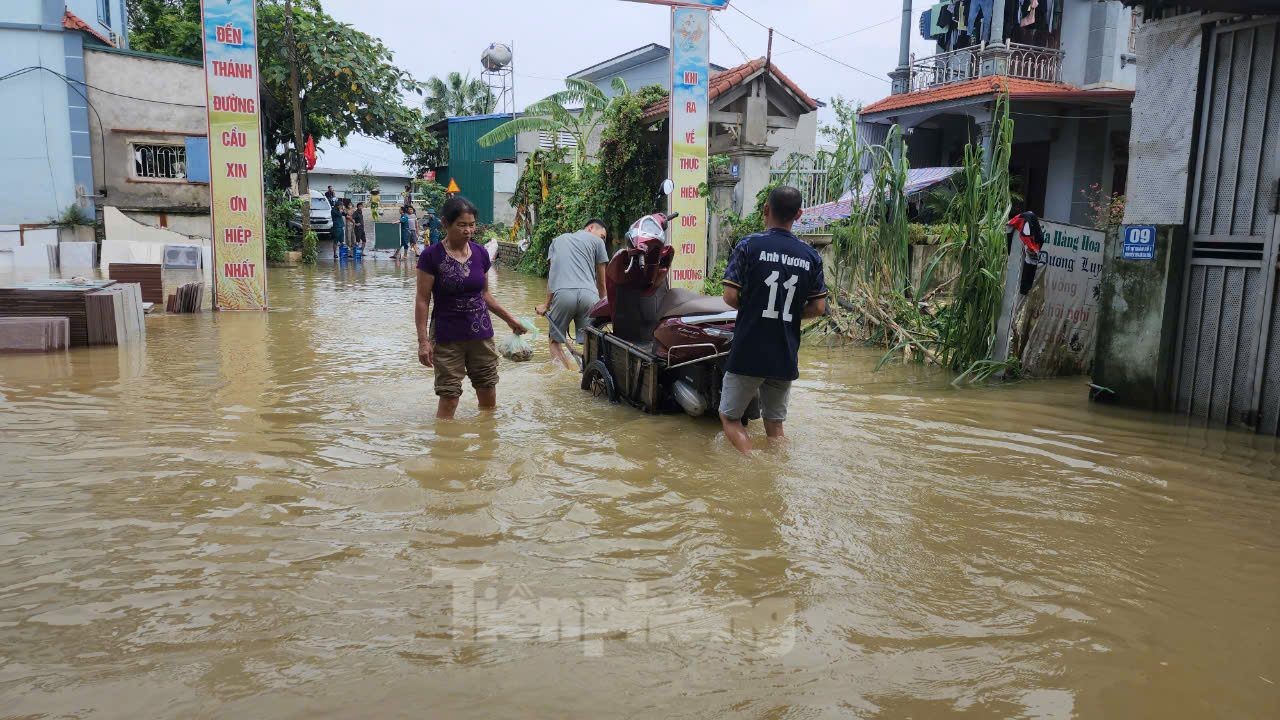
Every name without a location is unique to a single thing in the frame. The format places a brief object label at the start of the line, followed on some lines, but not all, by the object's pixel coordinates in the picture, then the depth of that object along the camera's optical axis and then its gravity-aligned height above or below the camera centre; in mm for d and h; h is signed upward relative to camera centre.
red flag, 25812 +2590
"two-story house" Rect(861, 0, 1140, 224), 17984 +3457
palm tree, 54062 +9059
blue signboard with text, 7047 +209
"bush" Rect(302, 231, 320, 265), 25219 -108
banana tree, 20672 +3227
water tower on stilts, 36594 +7689
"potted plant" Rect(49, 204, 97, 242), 18500 +250
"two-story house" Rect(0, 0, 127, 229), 17984 +2475
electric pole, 24391 +3777
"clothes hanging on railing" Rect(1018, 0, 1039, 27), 18938 +5297
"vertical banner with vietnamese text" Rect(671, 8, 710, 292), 14539 +1893
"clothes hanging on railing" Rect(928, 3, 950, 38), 21328 +5685
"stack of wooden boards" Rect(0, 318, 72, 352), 9242 -998
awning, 13998 +930
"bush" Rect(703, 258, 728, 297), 14809 -399
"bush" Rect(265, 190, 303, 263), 24062 +614
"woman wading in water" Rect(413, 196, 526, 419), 5945 -378
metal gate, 6391 +200
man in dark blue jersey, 5309 -207
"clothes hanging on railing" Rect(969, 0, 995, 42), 19812 +5406
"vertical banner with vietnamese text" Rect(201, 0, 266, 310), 12969 +1264
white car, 30734 +968
